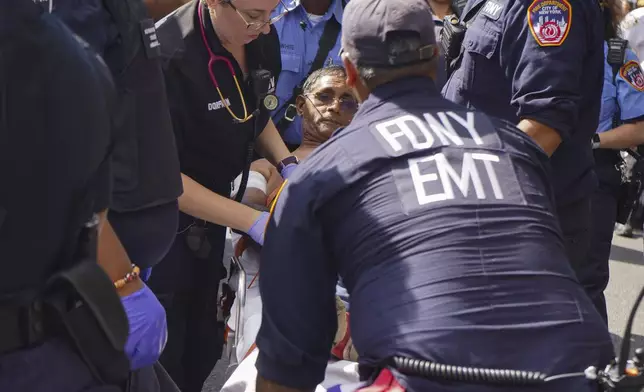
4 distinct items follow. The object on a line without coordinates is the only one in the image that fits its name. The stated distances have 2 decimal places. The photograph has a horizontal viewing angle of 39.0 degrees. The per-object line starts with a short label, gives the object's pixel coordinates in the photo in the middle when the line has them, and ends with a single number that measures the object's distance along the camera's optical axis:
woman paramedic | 2.78
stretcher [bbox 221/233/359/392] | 2.52
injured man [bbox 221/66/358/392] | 2.54
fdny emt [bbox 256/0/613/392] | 1.66
